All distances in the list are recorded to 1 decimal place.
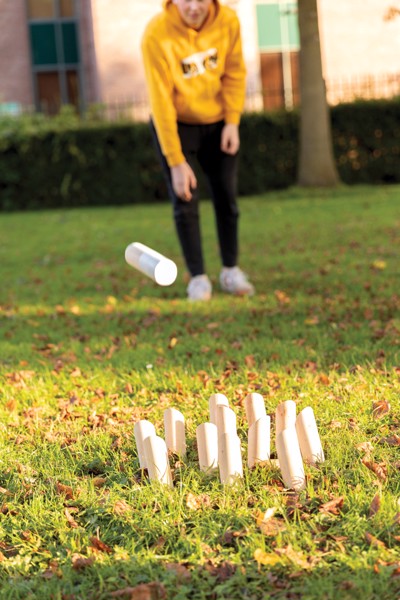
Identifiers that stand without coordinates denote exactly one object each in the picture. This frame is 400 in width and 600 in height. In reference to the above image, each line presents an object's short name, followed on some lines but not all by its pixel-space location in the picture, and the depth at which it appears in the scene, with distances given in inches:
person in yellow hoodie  418.6
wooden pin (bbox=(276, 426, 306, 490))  196.3
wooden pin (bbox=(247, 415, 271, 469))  207.0
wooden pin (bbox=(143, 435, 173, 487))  204.3
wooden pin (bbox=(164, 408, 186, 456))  219.2
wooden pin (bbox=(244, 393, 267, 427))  222.9
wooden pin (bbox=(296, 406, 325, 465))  208.0
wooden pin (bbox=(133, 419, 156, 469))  208.7
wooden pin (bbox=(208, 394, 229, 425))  221.2
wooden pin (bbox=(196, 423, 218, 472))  206.0
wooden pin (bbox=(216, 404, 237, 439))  206.0
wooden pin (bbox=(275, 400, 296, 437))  216.2
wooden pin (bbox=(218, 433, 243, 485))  200.2
